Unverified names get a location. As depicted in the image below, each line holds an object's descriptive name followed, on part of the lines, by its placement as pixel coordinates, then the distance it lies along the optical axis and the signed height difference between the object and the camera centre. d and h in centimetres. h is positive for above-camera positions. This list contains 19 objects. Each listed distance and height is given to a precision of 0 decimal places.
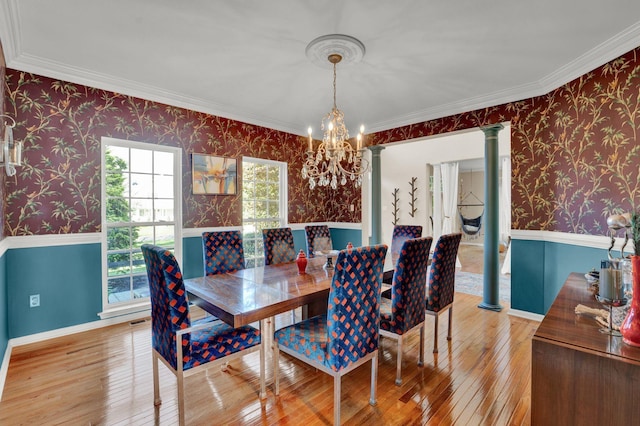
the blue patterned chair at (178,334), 165 -77
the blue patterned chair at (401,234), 374 -30
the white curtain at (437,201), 724 +23
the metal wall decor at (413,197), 743 +34
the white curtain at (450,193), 702 +42
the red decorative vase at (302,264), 255 -45
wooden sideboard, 106 -64
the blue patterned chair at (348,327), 169 -70
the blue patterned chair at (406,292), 214 -61
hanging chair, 872 -43
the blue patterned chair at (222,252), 288 -39
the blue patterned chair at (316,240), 385 -37
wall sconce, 211 +45
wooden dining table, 173 -54
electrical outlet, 283 -82
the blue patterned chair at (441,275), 250 -56
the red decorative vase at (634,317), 118 -43
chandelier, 251 +62
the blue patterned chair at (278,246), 335 -39
